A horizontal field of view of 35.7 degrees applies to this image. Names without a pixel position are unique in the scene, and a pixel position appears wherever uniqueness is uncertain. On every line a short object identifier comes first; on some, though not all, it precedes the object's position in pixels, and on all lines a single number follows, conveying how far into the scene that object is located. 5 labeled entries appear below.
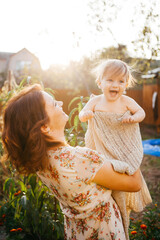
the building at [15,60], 28.27
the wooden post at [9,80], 3.17
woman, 1.14
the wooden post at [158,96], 9.57
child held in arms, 1.45
